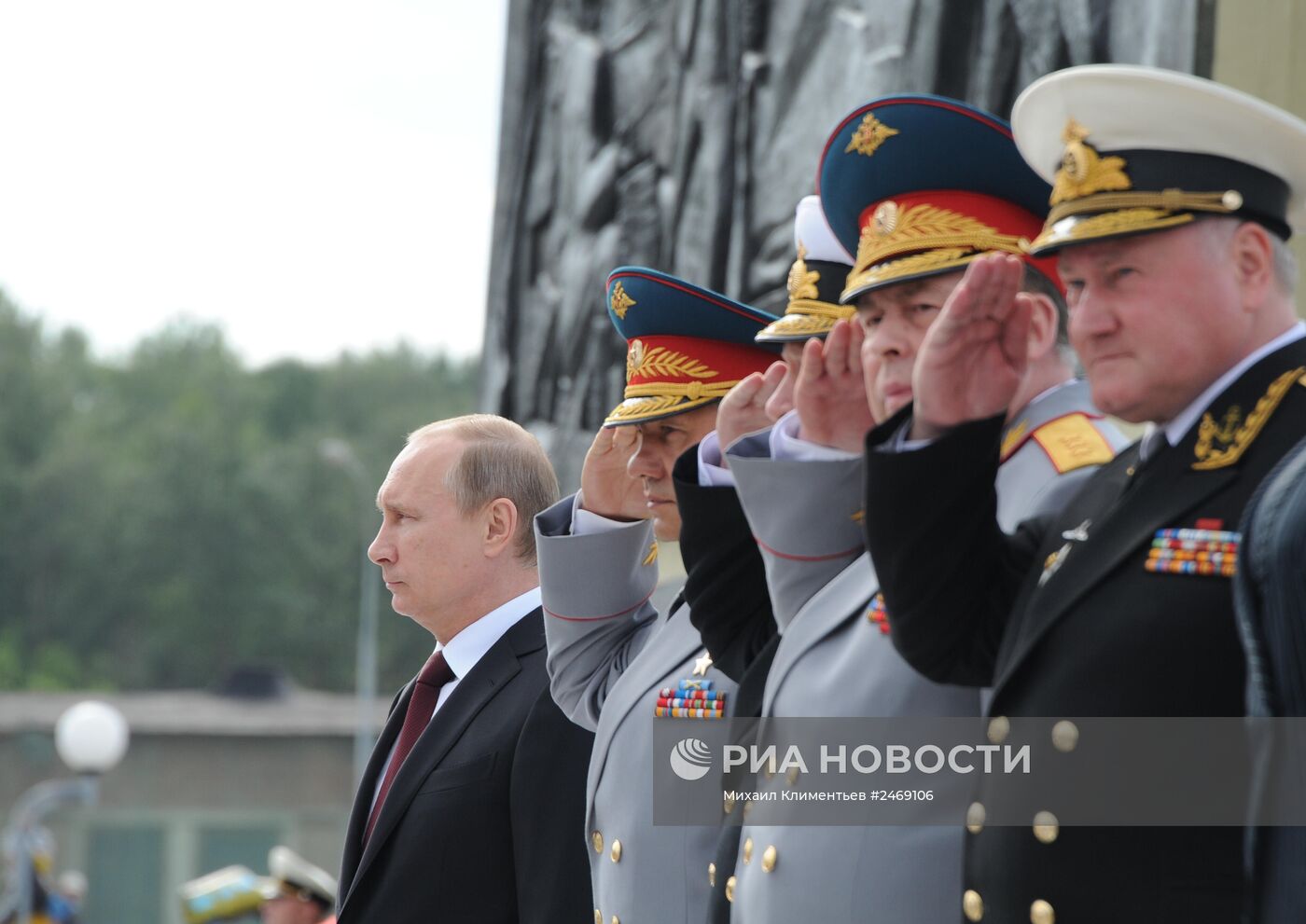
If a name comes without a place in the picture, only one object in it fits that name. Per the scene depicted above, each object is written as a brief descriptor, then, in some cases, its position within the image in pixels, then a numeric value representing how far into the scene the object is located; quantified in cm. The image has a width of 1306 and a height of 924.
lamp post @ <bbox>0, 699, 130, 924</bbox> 2369
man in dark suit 707
